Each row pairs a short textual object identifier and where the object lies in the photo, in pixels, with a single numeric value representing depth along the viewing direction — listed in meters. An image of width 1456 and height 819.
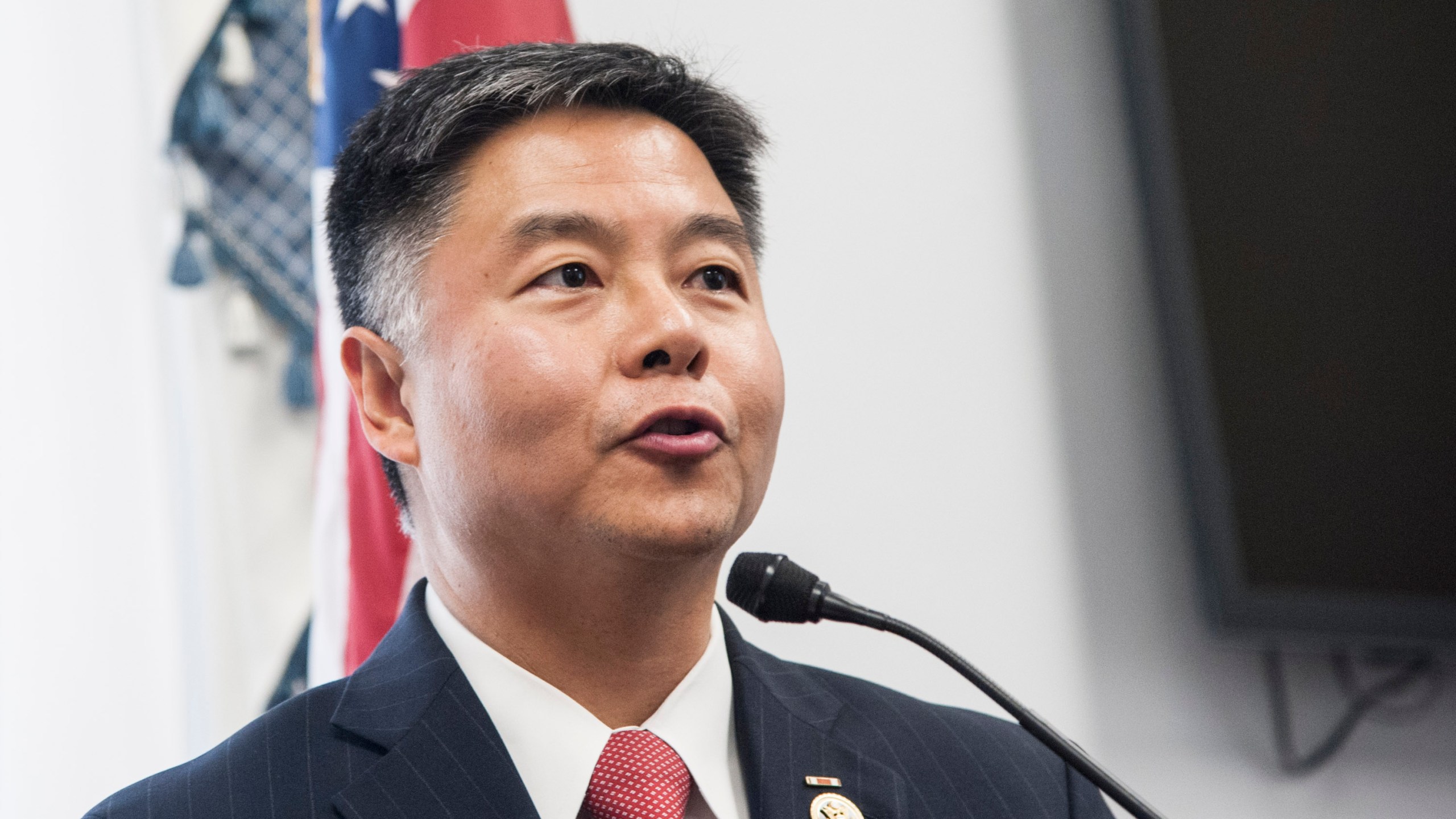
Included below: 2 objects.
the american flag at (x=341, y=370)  3.37
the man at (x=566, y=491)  3.11
